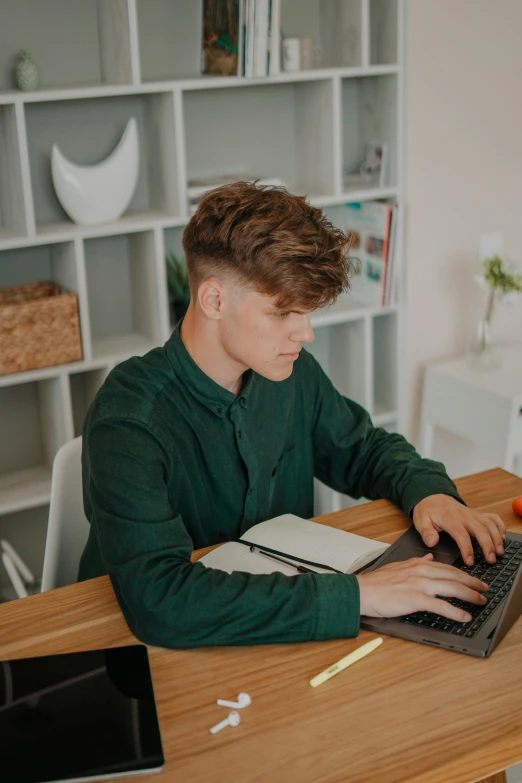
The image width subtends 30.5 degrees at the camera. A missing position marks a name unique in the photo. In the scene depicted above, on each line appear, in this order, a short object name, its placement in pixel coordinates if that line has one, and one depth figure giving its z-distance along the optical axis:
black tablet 1.04
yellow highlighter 1.19
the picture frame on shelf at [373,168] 2.95
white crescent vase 2.51
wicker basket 2.46
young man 1.29
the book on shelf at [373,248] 2.92
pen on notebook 1.41
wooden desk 1.05
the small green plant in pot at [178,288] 2.73
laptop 1.25
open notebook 1.43
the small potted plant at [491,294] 2.90
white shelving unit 2.52
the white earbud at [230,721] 1.11
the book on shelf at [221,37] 2.56
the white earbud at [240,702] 1.15
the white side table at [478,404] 2.79
